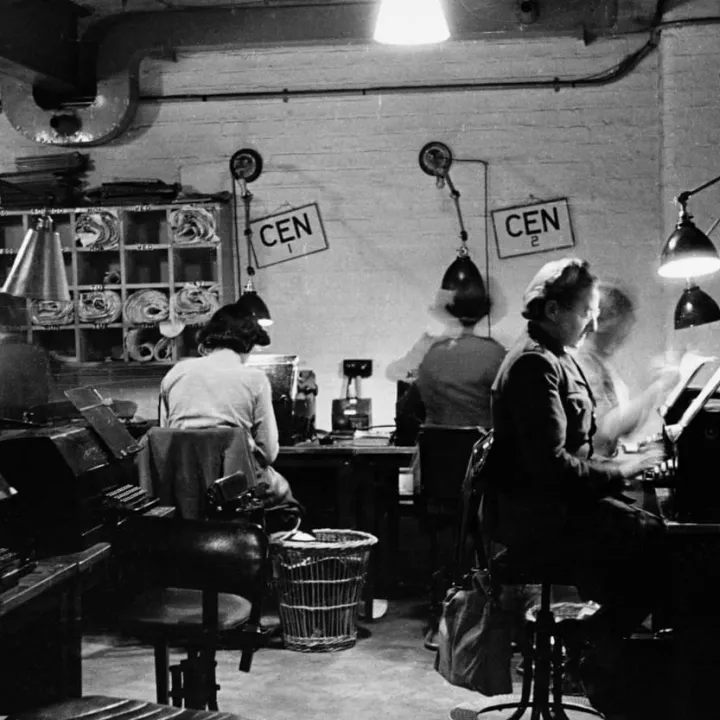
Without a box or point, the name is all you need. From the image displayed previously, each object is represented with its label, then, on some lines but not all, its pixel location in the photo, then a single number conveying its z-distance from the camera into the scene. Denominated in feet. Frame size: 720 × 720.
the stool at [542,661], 12.01
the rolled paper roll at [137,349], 24.03
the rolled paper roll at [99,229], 23.97
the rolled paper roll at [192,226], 23.67
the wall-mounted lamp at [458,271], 23.38
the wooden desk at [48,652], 9.33
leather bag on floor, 11.98
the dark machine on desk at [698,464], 11.03
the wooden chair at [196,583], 10.37
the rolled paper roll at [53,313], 24.20
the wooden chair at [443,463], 17.53
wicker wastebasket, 17.52
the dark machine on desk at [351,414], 23.52
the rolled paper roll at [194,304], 23.73
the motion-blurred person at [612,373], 13.71
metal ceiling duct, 24.26
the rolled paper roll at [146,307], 23.90
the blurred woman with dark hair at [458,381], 19.95
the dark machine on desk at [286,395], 21.40
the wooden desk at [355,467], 20.80
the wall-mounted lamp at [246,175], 24.71
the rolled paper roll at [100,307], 24.06
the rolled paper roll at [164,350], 24.00
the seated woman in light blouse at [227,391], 17.66
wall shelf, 23.79
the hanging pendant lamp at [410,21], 11.72
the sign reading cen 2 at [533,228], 24.00
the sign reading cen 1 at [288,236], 24.63
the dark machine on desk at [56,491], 10.07
